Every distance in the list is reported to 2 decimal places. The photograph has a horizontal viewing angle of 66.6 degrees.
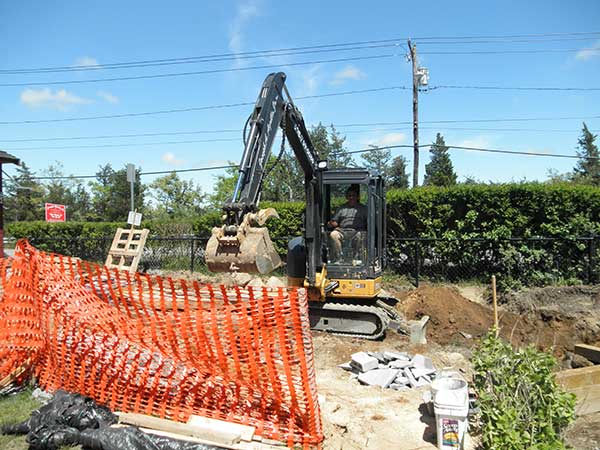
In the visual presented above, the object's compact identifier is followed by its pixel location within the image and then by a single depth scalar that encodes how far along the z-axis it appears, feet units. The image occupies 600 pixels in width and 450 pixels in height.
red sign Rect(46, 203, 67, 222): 103.81
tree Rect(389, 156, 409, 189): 152.76
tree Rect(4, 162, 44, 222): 165.99
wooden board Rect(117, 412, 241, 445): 12.02
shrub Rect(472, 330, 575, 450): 11.61
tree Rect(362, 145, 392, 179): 115.08
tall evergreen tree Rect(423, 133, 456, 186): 154.58
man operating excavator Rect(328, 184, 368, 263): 26.21
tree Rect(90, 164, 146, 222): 152.66
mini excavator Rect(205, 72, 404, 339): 24.34
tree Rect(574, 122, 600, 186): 203.86
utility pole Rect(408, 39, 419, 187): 79.36
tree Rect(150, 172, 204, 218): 182.80
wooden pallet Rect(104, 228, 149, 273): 36.94
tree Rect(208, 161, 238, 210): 172.45
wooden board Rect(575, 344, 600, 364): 19.26
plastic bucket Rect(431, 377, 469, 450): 12.64
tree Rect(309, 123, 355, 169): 130.31
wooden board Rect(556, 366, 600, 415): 15.30
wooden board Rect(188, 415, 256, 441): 12.32
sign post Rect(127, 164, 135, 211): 44.52
